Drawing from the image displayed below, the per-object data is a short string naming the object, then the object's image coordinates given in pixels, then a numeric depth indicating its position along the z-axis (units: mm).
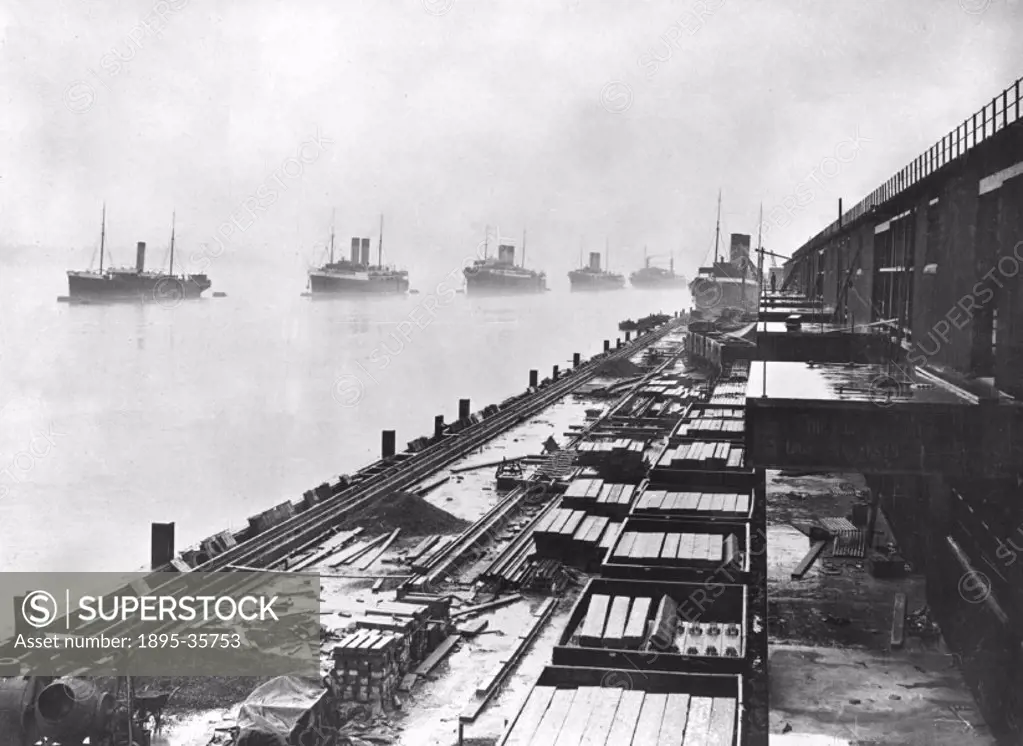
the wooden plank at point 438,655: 10648
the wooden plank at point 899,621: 13109
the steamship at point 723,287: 87500
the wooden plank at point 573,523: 14297
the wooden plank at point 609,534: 13953
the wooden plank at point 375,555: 15039
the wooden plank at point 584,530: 14204
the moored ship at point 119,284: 126000
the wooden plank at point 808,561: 15992
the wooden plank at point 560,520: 14401
